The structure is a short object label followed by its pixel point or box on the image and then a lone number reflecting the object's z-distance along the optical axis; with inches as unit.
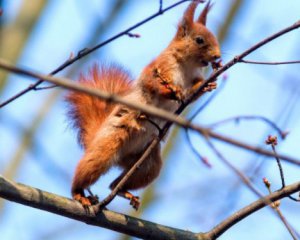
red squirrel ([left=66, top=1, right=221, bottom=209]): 231.1
